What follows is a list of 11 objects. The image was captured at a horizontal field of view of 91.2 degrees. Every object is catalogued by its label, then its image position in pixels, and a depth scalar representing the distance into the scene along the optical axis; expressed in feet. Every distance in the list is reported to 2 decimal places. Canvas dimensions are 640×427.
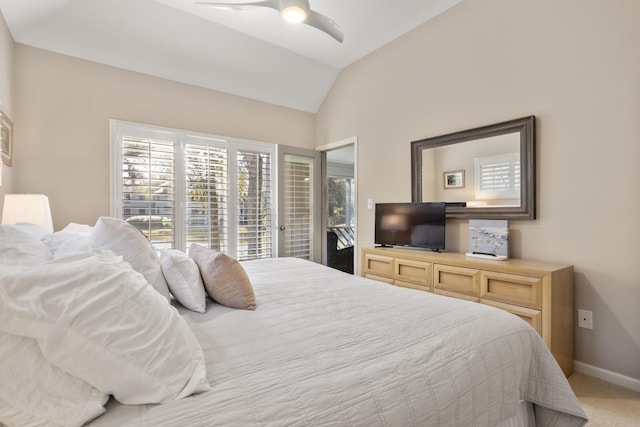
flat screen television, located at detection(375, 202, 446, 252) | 10.07
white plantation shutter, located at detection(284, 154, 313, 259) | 14.64
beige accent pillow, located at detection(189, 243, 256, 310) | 5.00
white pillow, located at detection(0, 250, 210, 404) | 2.41
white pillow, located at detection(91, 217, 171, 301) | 4.58
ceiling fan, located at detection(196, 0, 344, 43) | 7.05
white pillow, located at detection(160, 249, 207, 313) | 4.86
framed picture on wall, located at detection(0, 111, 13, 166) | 7.65
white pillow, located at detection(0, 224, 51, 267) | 3.03
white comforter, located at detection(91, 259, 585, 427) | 2.62
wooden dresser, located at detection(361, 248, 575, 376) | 6.91
